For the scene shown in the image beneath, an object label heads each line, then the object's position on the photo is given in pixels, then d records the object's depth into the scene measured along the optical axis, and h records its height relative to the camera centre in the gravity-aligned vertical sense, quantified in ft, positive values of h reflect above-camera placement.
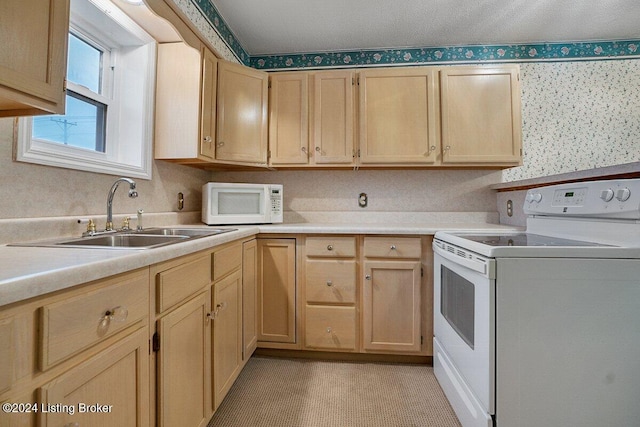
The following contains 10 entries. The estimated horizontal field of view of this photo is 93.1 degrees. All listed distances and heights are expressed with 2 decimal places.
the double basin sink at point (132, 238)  3.52 -0.26
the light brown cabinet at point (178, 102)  6.20 +2.43
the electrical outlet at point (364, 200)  8.58 +0.61
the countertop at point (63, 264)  1.80 -0.34
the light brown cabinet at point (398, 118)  7.22 +2.55
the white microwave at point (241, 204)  6.88 +0.40
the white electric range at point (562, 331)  3.57 -1.31
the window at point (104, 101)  4.53 +2.13
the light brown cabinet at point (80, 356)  1.77 -0.97
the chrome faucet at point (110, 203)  4.54 +0.25
